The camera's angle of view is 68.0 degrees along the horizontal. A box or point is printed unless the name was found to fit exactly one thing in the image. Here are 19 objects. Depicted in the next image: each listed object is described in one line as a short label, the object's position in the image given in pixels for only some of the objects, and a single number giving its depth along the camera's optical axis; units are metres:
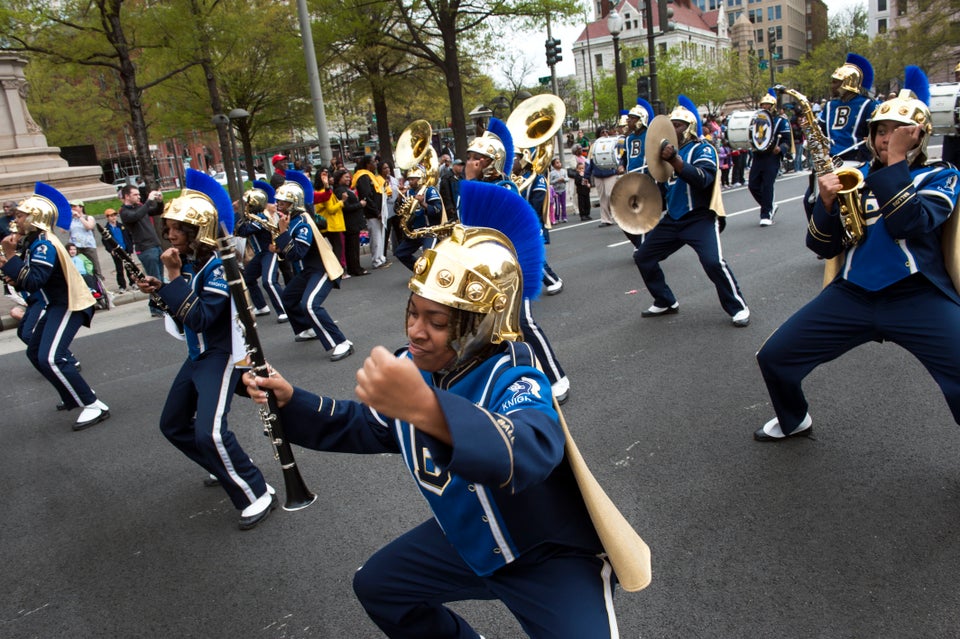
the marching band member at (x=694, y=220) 6.76
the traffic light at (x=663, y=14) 17.88
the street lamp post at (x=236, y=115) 14.11
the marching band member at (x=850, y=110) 8.59
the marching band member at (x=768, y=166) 11.73
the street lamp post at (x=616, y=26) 20.41
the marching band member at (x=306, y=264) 7.43
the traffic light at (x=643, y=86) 17.53
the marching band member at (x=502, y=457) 1.95
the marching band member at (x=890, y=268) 3.48
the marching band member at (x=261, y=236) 8.62
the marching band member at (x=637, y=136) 9.13
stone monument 18.70
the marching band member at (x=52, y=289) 5.81
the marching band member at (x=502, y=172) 5.34
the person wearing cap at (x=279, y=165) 13.51
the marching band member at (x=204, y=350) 3.97
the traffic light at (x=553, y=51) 22.67
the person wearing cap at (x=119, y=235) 12.39
